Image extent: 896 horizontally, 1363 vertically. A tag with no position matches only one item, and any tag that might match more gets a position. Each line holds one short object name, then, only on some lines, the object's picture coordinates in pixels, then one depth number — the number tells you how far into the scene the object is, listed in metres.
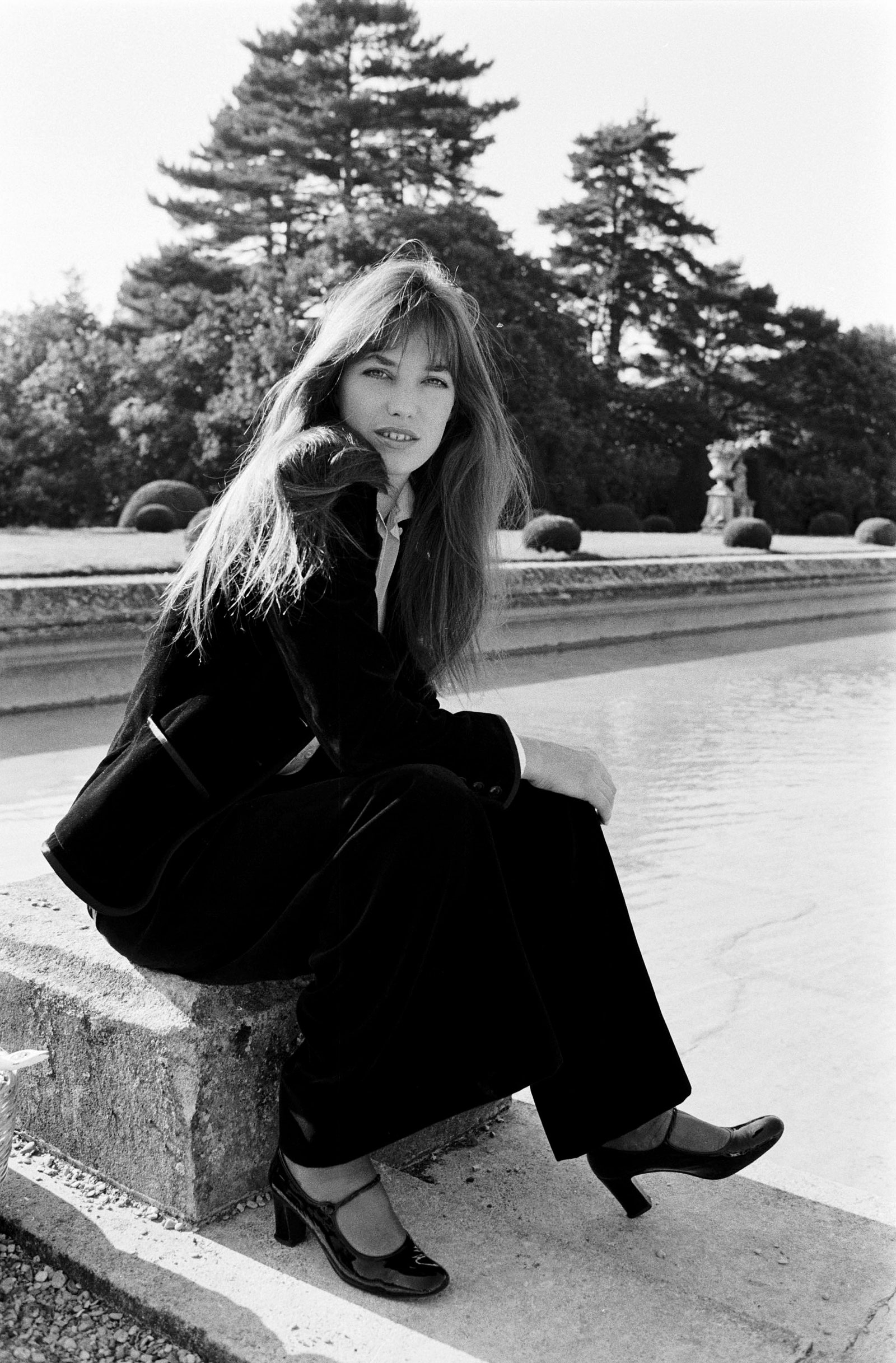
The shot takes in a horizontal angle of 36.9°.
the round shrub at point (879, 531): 23.02
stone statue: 26.64
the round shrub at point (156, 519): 18.36
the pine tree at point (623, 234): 31.97
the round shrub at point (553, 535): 13.75
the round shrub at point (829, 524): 30.67
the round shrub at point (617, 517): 25.48
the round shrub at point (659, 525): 27.06
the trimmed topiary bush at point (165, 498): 19.27
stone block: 1.63
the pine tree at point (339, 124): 24.75
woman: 1.54
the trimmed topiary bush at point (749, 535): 18.81
